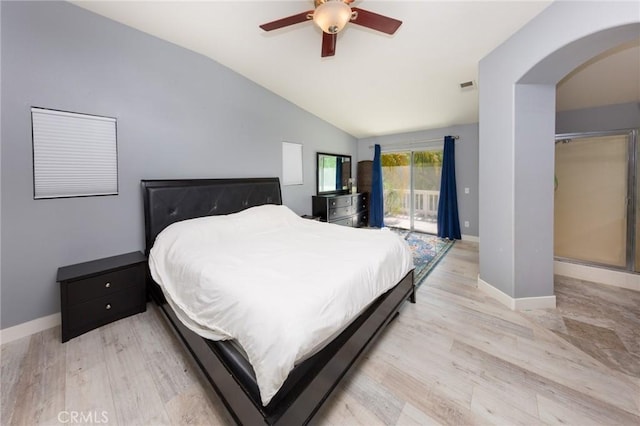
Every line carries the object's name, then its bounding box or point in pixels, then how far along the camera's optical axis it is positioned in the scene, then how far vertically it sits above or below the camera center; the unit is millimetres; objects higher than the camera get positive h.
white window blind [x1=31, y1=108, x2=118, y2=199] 1961 +450
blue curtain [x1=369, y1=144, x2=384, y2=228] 5555 +226
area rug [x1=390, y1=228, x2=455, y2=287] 3240 -785
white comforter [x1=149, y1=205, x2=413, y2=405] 1062 -459
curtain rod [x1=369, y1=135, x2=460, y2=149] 4572 +1295
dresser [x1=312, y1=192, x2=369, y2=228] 4410 -95
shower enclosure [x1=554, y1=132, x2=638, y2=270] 2744 +38
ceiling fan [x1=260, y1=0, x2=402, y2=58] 1538 +1280
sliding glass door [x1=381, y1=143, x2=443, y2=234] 5117 +379
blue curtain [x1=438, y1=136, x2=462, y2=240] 4586 +117
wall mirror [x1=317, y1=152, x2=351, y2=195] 4719 +657
